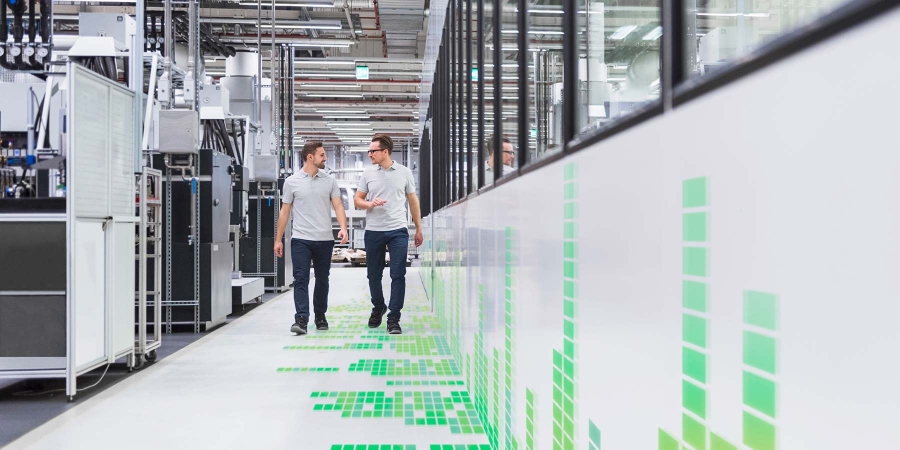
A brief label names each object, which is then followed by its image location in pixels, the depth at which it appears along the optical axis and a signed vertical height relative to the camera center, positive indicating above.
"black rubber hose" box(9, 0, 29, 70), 4.35 +1.29
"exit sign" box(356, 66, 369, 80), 12.62 +2.81
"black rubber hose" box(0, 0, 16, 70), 4.29 +1.23
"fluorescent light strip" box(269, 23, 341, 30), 10.85 +3.13
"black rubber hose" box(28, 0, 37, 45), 4.35 +1.26
